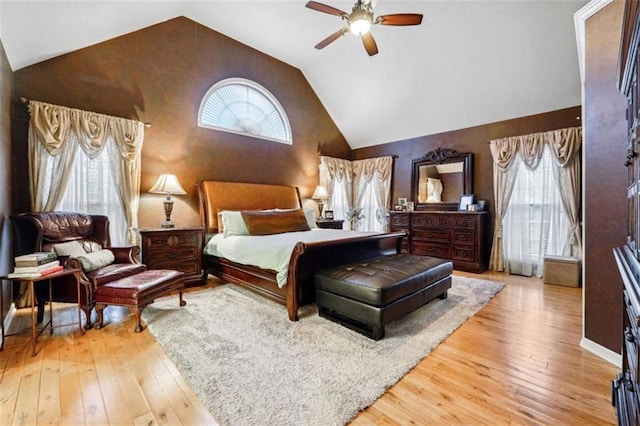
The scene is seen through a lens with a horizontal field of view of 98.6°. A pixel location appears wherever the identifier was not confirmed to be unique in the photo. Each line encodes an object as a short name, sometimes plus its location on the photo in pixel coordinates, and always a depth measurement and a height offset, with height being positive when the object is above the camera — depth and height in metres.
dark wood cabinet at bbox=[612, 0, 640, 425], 0.92 -0.18
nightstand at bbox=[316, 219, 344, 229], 5.57 -0.34
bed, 2.73 -0.51
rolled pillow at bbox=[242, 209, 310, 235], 4.00 -0.21
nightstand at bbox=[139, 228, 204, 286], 3.50 -0.56
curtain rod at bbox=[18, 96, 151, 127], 3.10 +1.24
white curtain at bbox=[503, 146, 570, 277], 4.41 -0.26
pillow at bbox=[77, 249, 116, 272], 2.64 -0.51
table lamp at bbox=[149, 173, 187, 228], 3.80 +0.28
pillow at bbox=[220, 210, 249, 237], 3.95 -0.24
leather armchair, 2.53 -0.36
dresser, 4.80 -0.56
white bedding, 2.83 -0.47
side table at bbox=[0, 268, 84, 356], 2.10 -0.70
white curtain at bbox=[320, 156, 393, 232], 6.39 +0.50
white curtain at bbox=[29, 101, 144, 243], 3.15 +0.73
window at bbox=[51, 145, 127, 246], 3.44 +0.21
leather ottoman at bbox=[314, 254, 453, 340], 2.29 -0.76
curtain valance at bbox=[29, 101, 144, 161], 3.16 +1.01
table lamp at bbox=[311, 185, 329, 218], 5.95 +0.31
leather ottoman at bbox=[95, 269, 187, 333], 2.48 -0.78
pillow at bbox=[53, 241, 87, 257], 2.69 -0.39
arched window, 4.71 +1.80
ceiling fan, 2.68 +1.95
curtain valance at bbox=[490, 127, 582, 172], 4.18 +0.96
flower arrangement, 6.36 -0.19
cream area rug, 1.57 -1.12
